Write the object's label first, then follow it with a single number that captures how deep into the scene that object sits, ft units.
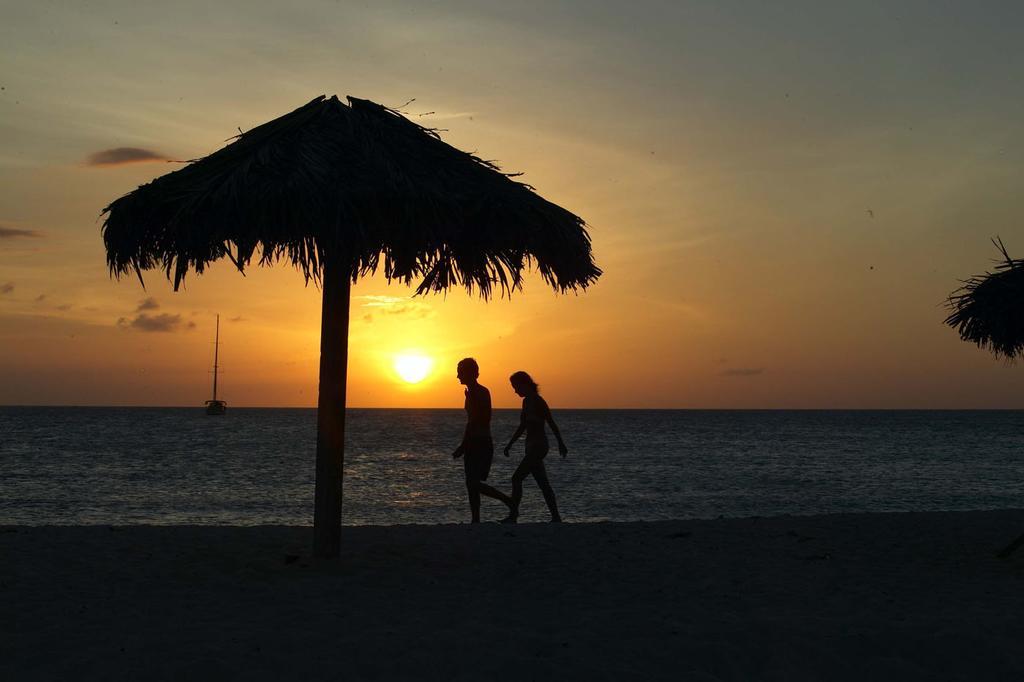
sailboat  514.27
